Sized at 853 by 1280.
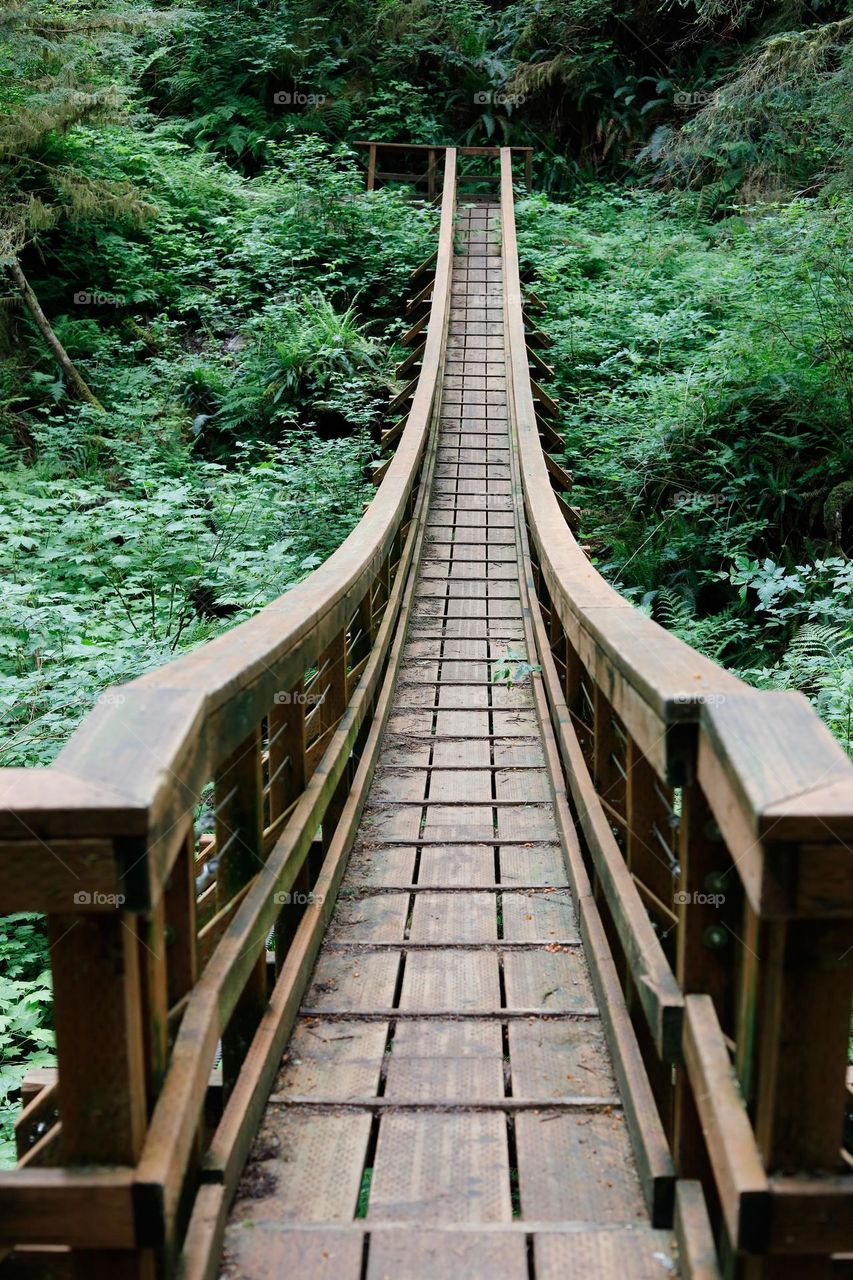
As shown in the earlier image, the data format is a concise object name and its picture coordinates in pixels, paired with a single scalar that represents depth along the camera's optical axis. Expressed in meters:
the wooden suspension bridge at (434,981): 1.41
